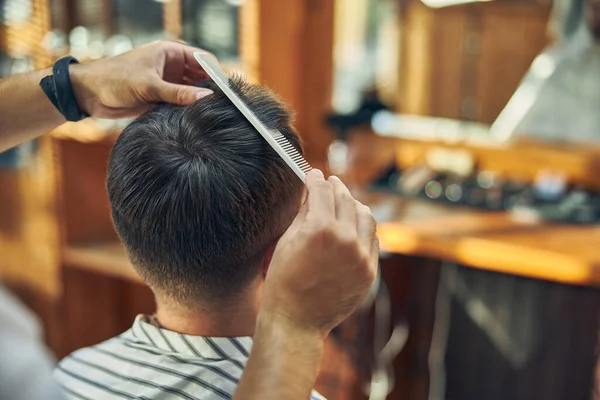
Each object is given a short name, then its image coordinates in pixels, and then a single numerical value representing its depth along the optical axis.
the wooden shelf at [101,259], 2.34
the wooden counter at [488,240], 1.79
